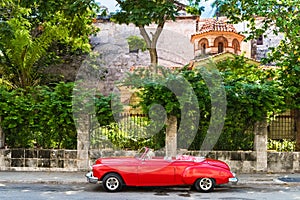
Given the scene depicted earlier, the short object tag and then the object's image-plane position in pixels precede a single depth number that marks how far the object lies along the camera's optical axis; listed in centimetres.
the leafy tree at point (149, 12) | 1262
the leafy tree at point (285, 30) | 1325
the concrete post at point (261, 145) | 1300
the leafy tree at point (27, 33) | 1378
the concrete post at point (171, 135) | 1301
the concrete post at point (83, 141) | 1308
